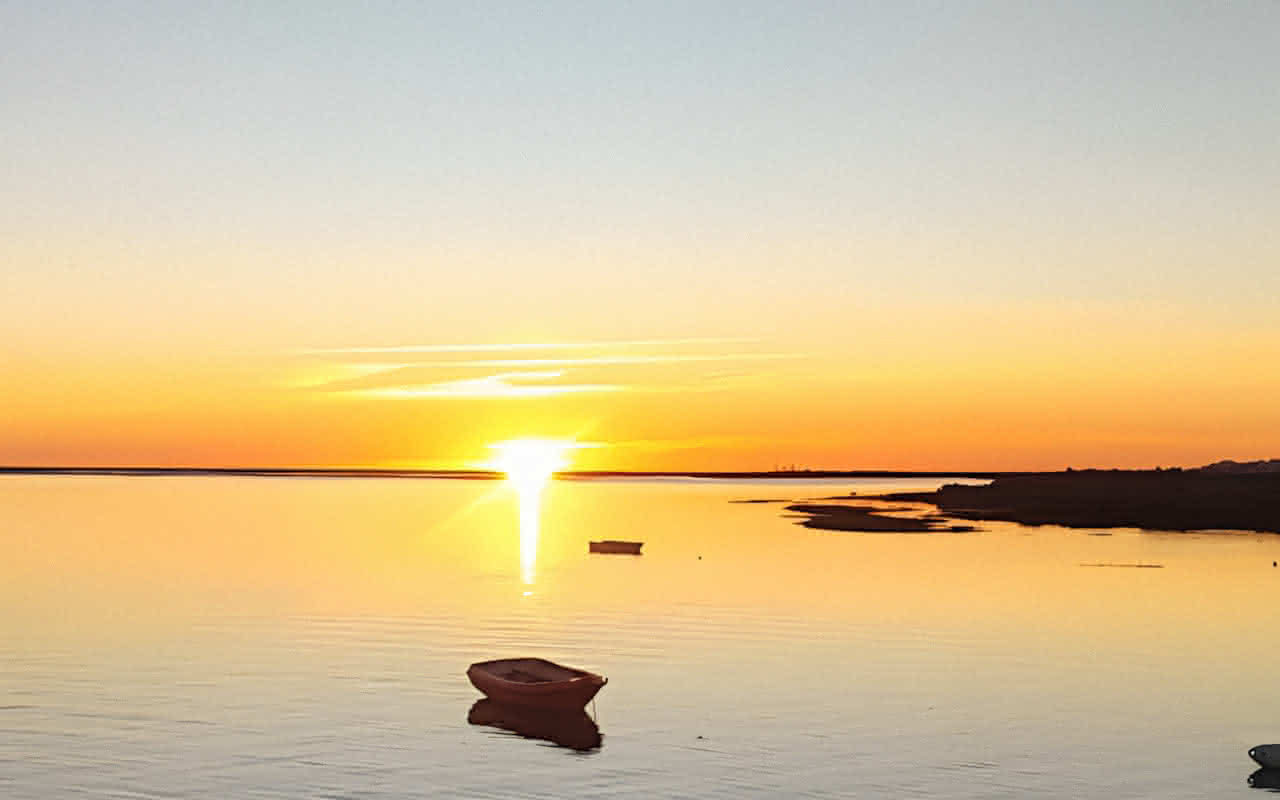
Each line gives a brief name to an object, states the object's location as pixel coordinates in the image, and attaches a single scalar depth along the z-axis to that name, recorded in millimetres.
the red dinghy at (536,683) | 45500
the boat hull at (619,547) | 123025
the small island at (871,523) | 146875
